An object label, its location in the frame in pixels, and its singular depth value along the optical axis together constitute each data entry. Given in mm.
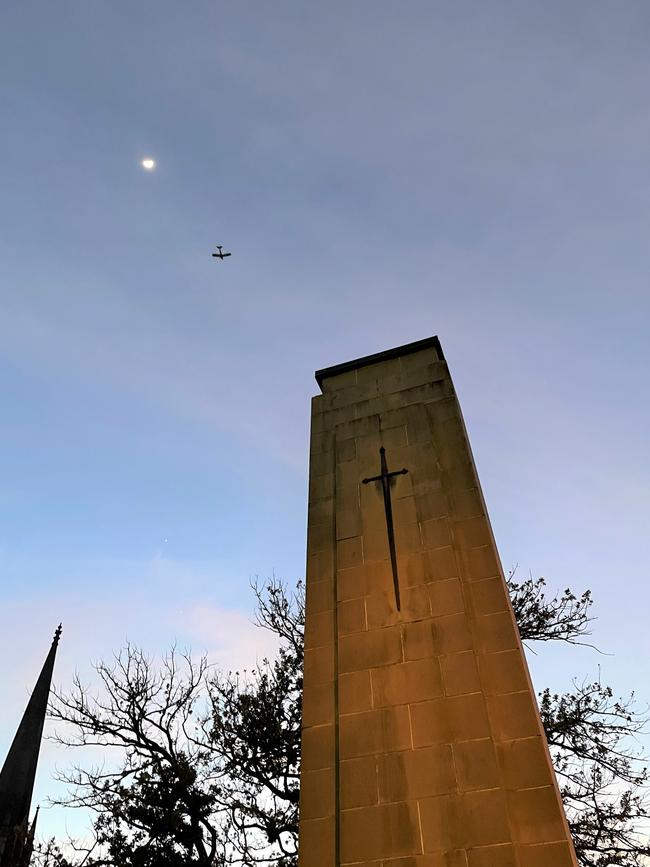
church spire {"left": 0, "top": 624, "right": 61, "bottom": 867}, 25703
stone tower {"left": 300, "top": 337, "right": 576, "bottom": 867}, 5766
